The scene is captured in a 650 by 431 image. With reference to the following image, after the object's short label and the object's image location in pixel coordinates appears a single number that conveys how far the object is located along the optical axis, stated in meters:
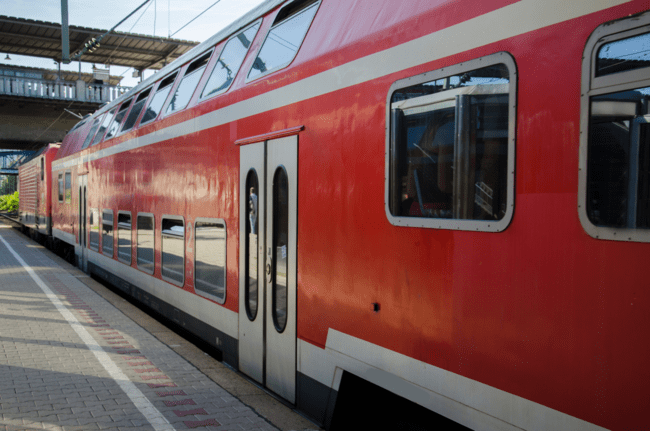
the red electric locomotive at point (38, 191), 18.97
